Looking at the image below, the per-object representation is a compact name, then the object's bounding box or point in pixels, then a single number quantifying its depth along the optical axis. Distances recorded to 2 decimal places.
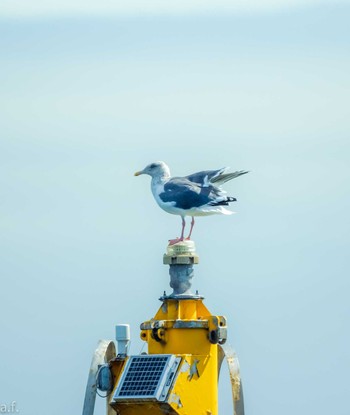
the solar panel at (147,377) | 58.97
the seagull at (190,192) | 61.25
